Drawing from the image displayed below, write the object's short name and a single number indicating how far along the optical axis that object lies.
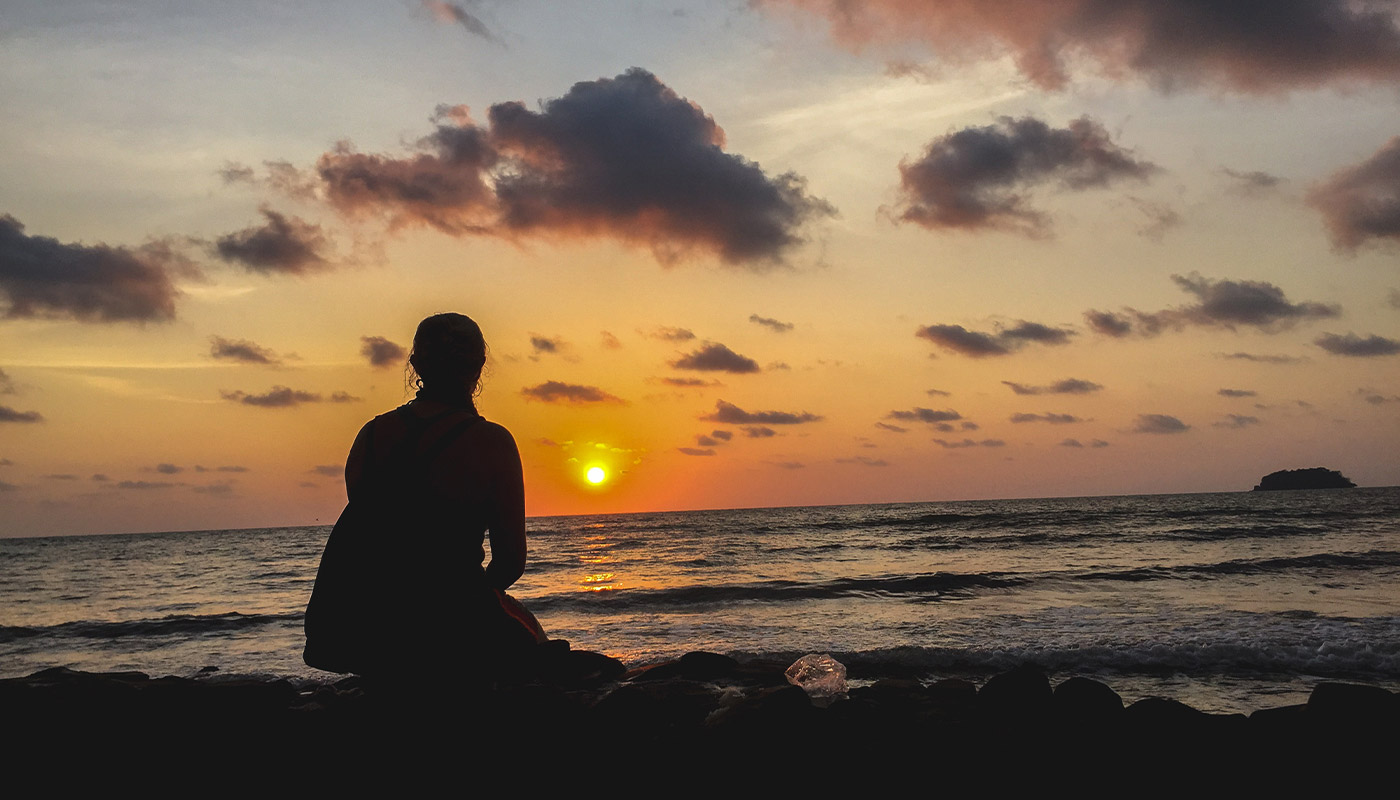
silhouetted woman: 2.38
